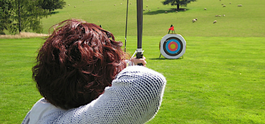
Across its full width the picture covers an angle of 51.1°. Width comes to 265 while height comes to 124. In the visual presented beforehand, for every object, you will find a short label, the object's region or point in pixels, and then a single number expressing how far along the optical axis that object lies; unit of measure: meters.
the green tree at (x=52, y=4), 32.12
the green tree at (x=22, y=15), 21.12
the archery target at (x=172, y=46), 9.05
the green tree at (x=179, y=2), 38.31
